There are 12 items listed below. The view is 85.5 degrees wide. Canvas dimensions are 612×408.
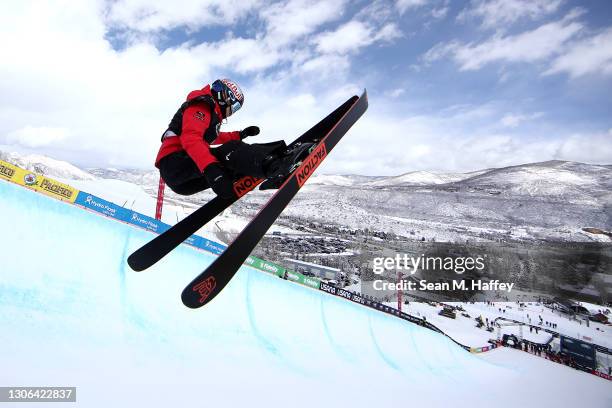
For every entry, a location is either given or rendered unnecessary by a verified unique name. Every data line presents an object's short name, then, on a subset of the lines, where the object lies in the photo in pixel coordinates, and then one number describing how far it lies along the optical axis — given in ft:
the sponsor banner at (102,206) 43.95
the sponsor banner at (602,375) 90.84
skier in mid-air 9.39
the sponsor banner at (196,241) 53.11
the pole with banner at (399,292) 97.84
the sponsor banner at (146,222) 47.21
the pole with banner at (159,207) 50.67
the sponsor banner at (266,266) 55.47
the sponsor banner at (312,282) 63.05
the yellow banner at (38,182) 39.88
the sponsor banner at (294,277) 60.08
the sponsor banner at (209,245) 53.78
